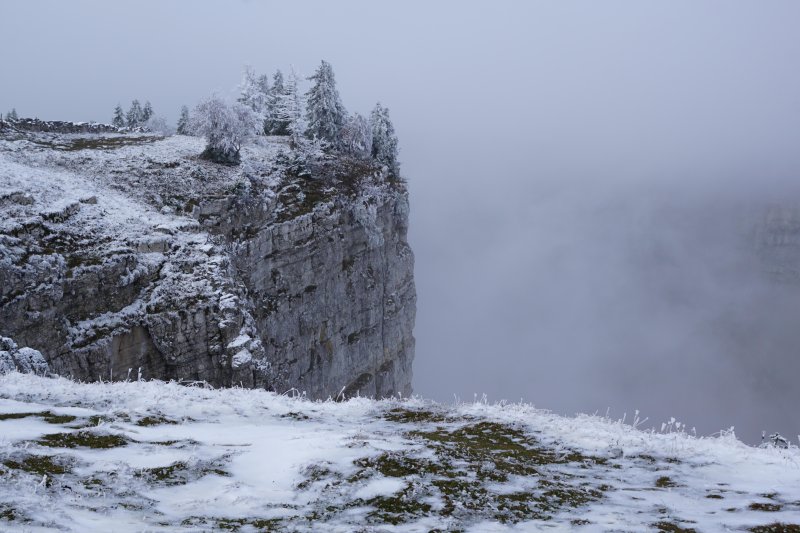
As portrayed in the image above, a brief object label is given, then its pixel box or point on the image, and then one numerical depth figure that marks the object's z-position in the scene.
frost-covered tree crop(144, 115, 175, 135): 89.38
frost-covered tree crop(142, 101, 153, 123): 96.44
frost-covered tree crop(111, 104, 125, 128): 94.00
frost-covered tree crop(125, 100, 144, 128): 95.19
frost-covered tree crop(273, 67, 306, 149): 68.19
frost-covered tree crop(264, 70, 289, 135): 73.25
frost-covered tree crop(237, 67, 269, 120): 71.25
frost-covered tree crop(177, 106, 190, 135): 87.85
